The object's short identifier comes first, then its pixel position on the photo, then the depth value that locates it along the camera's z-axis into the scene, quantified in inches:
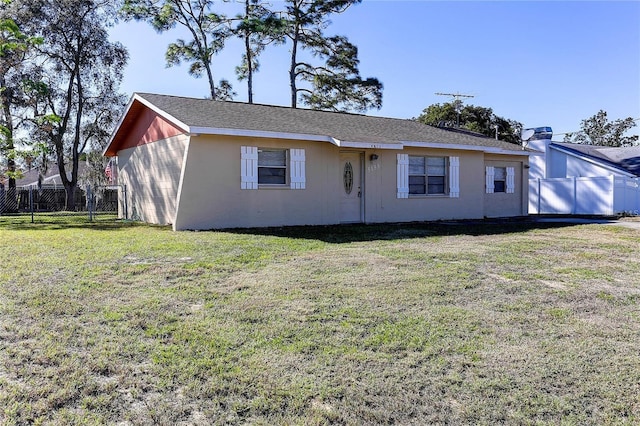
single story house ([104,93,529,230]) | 413.4
